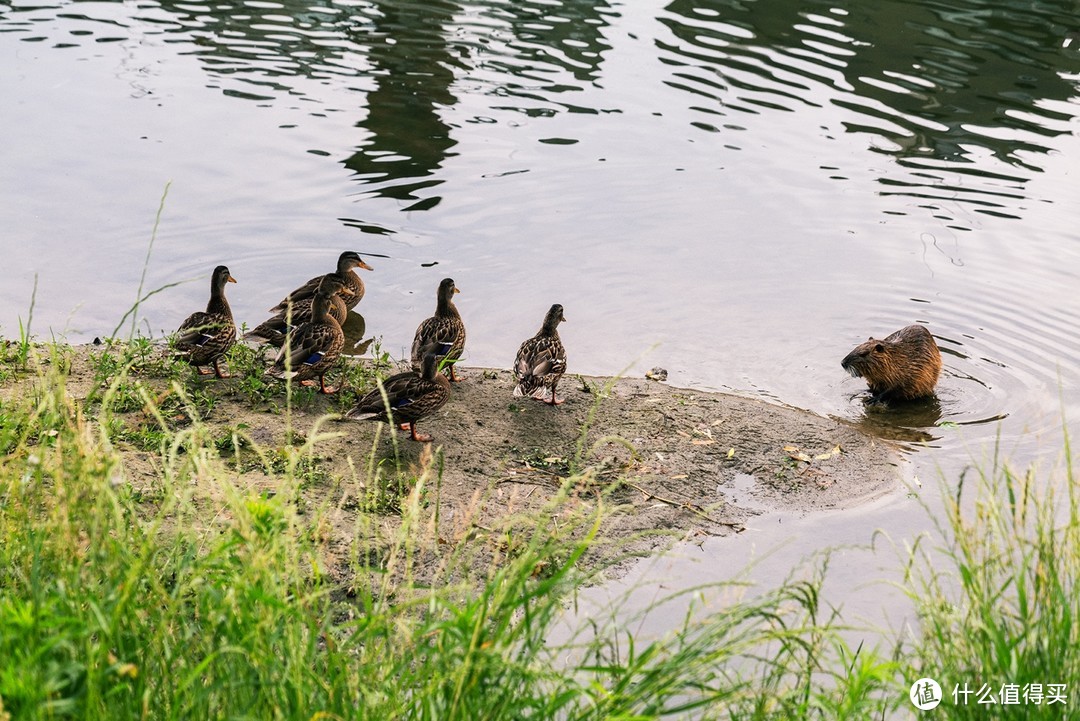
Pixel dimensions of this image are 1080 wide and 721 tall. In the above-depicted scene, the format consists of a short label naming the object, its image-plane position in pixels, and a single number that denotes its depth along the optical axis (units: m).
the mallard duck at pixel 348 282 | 9.72
